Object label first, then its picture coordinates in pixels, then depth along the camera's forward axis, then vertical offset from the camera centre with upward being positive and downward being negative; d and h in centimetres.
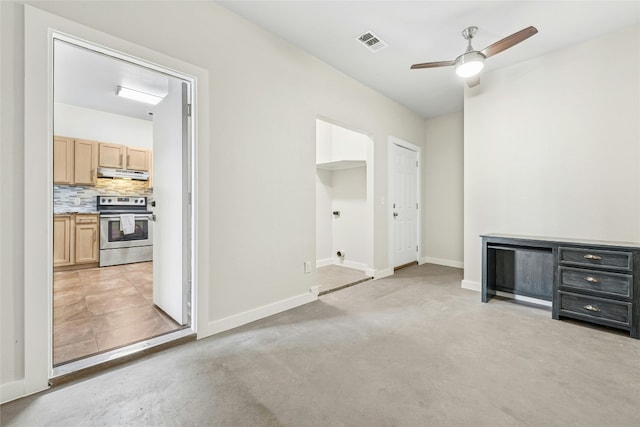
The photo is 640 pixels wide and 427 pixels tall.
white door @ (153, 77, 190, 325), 234 +11
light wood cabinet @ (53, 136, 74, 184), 454 +98
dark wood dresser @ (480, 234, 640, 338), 226 -61
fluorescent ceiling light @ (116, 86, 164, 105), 397 +189
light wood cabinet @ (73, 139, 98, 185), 470 +98
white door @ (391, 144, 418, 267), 455 +19
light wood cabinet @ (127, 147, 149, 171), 528 +115
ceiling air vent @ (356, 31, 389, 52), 273 +187
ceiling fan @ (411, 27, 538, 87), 223 +146
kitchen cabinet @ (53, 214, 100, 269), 441 -41
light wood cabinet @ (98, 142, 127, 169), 494 +115
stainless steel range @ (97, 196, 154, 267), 475 -28
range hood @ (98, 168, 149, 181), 488 +81
